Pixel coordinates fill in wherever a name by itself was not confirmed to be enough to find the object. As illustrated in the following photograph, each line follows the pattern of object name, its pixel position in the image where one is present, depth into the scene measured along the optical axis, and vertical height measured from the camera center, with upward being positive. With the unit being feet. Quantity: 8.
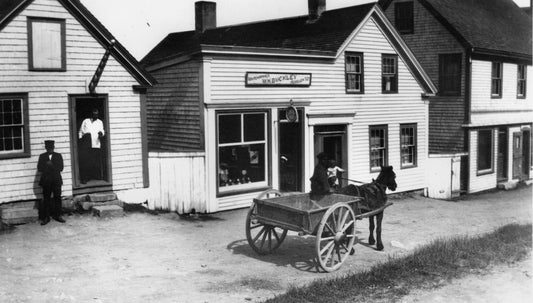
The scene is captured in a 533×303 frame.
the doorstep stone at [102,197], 49.16 -6.92
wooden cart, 33.78 -6.41
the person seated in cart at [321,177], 37.76 -4.14
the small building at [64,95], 45.91 +2.31
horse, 40.86 -5.61
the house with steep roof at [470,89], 80.79 +4.04
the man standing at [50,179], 44.57 -4.76
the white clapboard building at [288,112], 52.90 +0.67
